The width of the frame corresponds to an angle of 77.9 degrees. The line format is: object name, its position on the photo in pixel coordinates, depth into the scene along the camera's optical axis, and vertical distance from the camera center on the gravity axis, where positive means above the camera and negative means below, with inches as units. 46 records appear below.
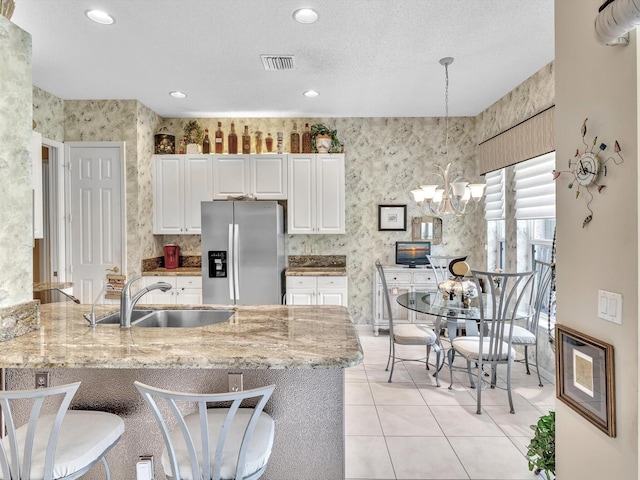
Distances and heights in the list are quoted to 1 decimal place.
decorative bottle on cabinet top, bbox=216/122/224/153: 193.6 +48.9
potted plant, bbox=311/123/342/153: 193.2 +48.8
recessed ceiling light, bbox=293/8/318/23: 103.9 +60.1
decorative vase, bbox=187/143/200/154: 192.7 +45.3
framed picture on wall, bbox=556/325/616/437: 52.3 -20.3
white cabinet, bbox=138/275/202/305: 181.6 -21.5
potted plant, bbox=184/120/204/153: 195.8 +53.0
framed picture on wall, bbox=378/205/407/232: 204.1 +11.2
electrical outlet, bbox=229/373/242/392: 66.1 -23.6
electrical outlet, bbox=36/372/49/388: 66.7 -22.9
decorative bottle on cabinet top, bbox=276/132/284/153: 191.5 +47.7
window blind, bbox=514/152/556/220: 137.1 +18.2
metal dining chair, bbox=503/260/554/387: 126.3 -27.3
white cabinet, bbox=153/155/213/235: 191.2 +25.1
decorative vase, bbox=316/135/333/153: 192.9 +47.1
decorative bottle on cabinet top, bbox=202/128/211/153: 193.6 +47.3
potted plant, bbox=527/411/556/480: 69.7 -37.4
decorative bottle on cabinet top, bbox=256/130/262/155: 198.2 +49.8
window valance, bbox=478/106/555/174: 132.4 +36.5
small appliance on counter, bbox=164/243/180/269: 194.9 -7.5
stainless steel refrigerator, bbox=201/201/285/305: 171.9 -4.0
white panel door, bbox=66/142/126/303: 175.3 +15.8
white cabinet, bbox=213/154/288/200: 190.5 +32.4
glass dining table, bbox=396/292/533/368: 116.3 -21.6
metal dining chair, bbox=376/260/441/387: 134.0 -33.4
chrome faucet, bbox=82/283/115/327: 76.0 -14.9
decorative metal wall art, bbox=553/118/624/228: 53.8 +9.8
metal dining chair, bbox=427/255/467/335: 177.7 -14.0
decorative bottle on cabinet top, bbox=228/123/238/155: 193.9 +47.9
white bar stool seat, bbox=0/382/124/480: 48.9 -27.4
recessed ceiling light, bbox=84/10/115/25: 104.7 +60.7
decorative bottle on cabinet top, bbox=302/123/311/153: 195.9 +48.4
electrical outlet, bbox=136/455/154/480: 65.7 -38.0
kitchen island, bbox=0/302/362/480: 65.8 -25.1
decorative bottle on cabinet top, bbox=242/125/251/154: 193.0 +48.0
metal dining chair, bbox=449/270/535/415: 110.3 -32.5
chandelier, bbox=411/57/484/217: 125.9 +14.9
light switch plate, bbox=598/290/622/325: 50.5 -9.2
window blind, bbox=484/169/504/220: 176.0 +19.4
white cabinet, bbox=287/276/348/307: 182.5 -23.1
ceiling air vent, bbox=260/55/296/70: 130.1 +60.2
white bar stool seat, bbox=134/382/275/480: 47.9 -27.7
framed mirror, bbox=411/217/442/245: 203.6 +4.4
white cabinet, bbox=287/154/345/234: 191.3 +23.2
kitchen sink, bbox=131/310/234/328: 90.4 -17.7
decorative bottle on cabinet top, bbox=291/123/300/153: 195.2 +48.3
